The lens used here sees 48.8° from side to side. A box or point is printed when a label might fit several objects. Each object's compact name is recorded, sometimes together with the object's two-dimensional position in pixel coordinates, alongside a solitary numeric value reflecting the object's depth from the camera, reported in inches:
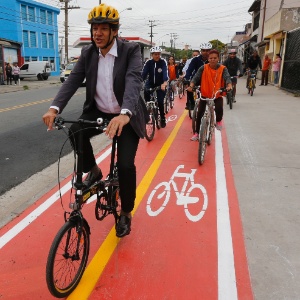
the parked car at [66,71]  1115.3
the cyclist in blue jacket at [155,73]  324.8
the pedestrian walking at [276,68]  766.9
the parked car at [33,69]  1405.0
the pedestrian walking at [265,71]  831.0
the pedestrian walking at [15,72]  1178.6
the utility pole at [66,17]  1702.4
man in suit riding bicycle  111.0
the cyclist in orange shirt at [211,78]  243.0
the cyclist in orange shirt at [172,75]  499.2
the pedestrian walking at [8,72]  1185.2
